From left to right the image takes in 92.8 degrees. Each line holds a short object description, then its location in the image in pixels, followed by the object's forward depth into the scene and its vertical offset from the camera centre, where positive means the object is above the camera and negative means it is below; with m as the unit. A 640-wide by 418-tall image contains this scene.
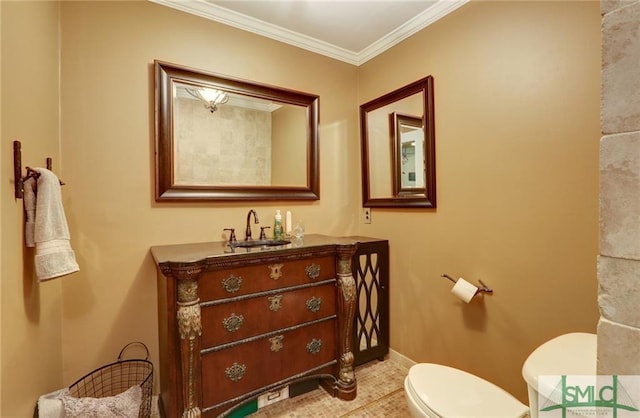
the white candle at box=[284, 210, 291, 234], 2.35 -0.12
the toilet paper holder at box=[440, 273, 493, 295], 1.79 -0.50
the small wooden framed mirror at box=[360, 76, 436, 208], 2.12 +0.45
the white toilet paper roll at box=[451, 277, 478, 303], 1.79 -0.51
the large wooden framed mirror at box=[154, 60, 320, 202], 1.93 +0.50
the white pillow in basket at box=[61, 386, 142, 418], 1.39 -0.92
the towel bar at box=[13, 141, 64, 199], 1.15 +0.16
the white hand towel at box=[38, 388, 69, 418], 1.34 -0.87
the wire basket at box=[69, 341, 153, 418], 1.66 -0.98
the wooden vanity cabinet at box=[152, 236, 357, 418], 1.46 -0.64
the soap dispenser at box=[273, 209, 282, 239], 2.26 -0.14
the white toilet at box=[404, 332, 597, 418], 0.92 -0.80
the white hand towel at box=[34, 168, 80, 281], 1.23 -0.09
